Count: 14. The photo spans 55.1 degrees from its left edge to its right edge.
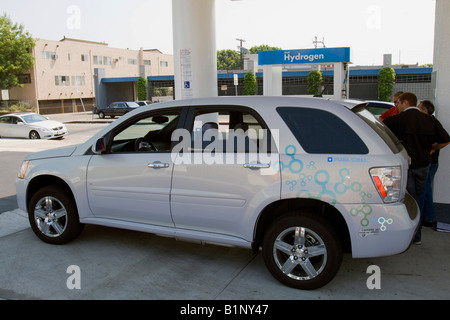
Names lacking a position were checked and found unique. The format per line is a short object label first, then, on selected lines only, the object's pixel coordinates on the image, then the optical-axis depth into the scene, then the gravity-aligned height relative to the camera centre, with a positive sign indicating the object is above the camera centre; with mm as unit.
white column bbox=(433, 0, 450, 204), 6668 -1
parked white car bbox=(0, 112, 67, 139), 20719 -1350
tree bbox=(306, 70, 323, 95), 42688 +1437
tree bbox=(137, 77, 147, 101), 49906 +1134
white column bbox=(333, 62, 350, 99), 21219 +805
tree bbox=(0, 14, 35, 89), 45375 +5085
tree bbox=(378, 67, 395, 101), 40375 +1174
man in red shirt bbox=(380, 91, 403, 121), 7032 -283
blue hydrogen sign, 21234 +1965
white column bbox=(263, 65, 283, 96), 21622 +859
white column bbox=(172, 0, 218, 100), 8836 +1042
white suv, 3906 -851
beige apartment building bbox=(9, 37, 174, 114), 51219 +3485
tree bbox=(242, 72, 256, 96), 45781 +1417
